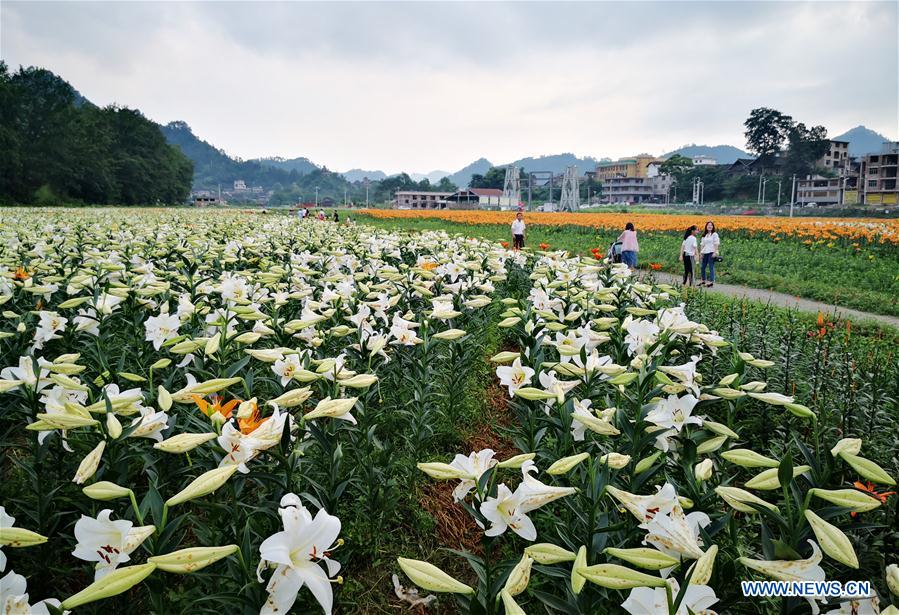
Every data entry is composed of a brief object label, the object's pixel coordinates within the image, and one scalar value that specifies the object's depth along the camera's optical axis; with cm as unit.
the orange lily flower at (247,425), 149
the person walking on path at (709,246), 1041
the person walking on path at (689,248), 1005
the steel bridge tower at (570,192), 4542
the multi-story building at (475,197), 6645
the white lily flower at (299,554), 111
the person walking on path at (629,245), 1029
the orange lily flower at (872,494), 176
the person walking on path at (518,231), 1377
